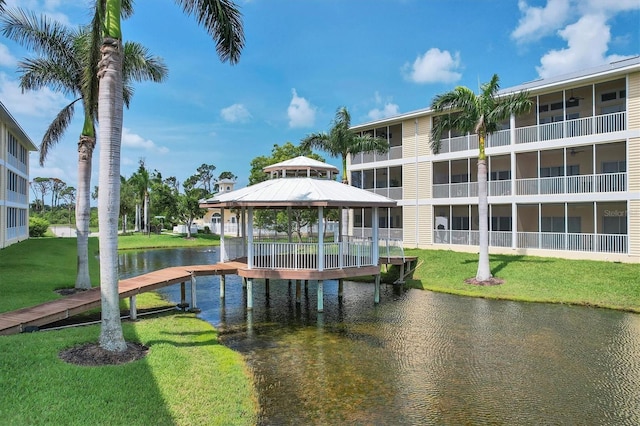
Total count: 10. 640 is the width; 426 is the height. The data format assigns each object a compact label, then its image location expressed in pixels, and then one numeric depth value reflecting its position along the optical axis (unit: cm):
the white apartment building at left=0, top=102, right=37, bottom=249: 2789
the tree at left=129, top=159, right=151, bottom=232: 5838
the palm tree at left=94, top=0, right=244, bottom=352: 865
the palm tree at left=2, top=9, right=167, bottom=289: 1430
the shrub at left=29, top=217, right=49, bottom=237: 4530
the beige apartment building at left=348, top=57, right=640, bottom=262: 2070
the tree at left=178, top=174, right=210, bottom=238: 5194
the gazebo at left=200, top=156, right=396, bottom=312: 1495
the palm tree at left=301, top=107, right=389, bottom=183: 2614
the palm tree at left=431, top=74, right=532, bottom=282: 1850
